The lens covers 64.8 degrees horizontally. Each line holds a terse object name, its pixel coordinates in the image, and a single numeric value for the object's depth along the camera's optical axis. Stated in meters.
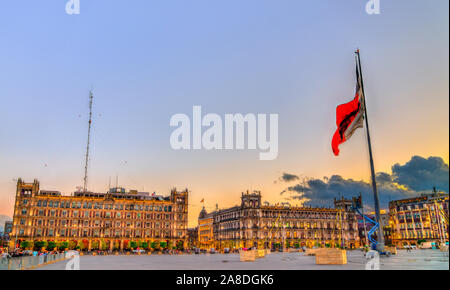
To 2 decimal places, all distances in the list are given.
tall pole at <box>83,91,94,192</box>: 112.91
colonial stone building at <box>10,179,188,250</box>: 105.44
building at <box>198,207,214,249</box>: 159.70
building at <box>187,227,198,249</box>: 192.99
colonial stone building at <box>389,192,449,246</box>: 127.88
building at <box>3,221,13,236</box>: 182.94
